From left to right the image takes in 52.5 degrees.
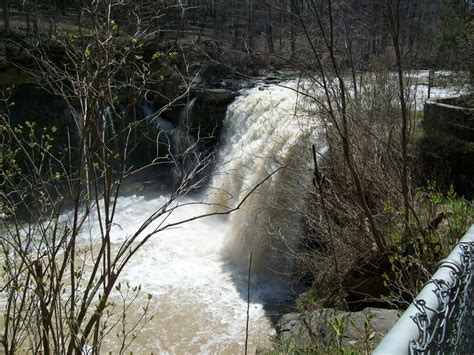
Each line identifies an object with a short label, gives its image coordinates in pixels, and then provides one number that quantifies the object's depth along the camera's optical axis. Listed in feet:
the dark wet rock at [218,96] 49.65
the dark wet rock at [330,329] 14.55
